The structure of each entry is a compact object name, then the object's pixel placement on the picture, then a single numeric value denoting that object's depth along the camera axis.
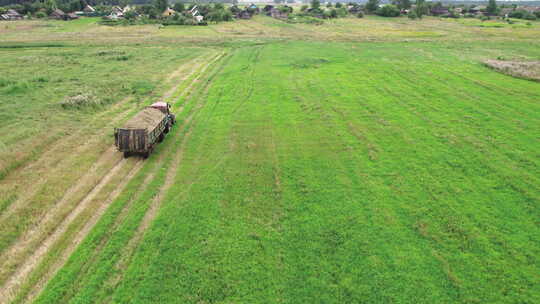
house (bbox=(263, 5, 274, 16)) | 156.75
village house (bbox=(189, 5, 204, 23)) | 117.62
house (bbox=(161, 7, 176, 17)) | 125.49
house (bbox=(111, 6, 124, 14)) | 144.62
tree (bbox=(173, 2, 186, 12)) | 135.12
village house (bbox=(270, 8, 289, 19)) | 139.95
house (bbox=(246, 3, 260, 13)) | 148.90
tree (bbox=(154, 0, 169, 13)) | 128.77
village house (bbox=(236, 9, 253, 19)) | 136.50
